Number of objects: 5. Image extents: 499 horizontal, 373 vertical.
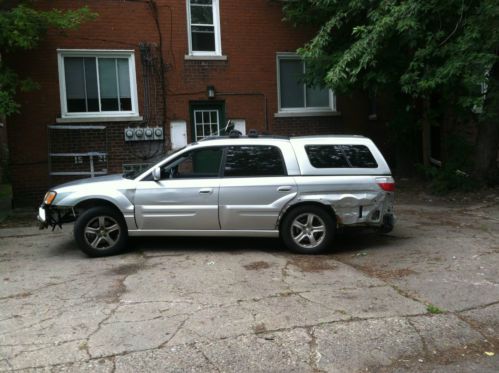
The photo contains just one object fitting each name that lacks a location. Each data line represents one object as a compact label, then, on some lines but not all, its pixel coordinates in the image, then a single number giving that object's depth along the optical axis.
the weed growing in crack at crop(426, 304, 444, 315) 4.81
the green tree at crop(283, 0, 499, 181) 8.81
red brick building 11.93
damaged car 6.98
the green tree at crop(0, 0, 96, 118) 9.36
